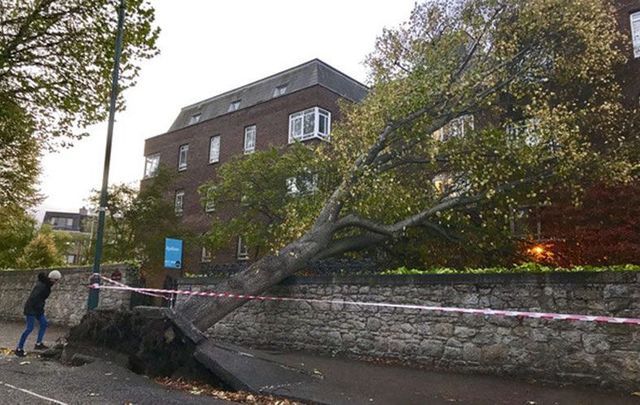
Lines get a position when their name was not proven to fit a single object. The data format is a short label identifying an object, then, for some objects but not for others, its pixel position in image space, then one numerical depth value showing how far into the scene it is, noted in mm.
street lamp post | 10680
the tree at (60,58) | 11320
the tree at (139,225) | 23719
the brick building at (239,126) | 26234
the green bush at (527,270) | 8016
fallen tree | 11648
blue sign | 20469
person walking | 10117
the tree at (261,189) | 18016
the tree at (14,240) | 29531
